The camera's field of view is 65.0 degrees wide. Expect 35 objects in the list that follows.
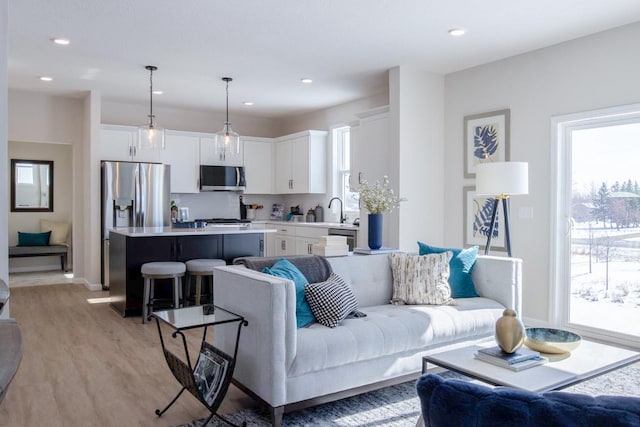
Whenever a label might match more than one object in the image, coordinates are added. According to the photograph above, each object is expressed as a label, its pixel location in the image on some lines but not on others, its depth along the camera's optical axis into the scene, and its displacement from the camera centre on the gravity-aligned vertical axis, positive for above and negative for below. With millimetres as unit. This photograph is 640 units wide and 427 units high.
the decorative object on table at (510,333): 2363 -590
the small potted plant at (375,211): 3945 -28
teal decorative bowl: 2514 -683
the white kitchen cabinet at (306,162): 7516 +697
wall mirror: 8656 +382
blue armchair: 809 -344
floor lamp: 4000 +235
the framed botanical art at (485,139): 5047 +716
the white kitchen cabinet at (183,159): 7457 +722
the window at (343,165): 7340 +633
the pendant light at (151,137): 5160 +729
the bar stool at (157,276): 4848 -667
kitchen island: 5145 -448
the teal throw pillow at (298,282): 2908 -453
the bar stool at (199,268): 5074 -616
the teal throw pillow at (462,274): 3758 -500
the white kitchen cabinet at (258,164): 8156 +709
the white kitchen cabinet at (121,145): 6887 +871
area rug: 2709 -1159
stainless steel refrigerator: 6699 +136
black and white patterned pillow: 2902 -557
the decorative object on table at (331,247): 3666 -291
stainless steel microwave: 7656 +452
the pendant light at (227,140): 5559 +745
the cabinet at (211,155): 7746 +815
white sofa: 2562 -750
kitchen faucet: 7164 -103
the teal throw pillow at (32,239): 8477 -538
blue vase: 3947 -178
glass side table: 2546 -851
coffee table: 2148 -741
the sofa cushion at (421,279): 3508 -511
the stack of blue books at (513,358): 2305 -710
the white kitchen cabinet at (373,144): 5590 +725
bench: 8141 -718
